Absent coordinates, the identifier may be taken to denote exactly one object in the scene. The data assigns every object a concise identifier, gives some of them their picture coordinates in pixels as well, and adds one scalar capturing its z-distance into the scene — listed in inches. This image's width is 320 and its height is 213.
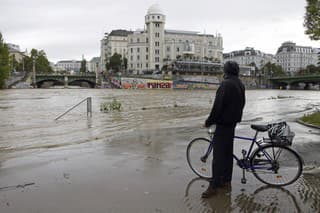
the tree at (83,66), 6633.9
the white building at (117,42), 6368.1
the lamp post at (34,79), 3982.3
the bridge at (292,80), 4055.1
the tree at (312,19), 495.8
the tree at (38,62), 4756.4
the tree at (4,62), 2739.9
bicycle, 205.9
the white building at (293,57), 7440.9
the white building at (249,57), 7440.9
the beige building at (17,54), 6071.4
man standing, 196.9
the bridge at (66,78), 4153.5
